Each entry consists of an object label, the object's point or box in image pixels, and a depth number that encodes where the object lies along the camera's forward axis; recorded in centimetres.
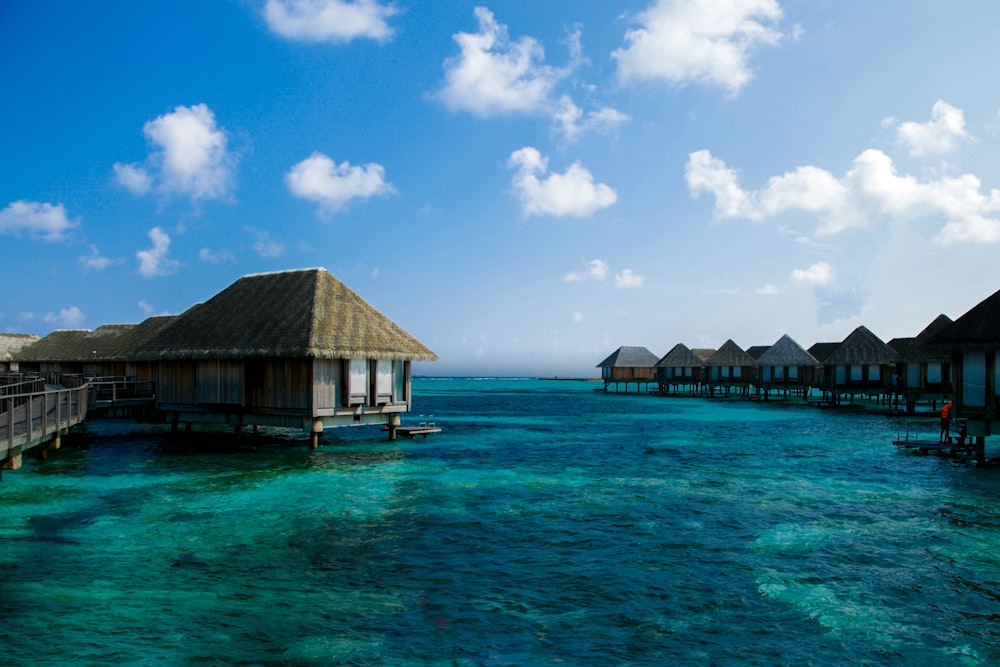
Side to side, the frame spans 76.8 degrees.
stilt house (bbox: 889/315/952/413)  4103
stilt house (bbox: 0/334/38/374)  4269
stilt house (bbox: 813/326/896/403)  5009
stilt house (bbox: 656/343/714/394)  7550
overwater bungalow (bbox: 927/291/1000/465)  2066
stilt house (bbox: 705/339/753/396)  7100
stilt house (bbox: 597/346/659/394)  8662
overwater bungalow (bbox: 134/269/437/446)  2325
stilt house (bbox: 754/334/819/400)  6194
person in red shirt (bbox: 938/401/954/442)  2364
